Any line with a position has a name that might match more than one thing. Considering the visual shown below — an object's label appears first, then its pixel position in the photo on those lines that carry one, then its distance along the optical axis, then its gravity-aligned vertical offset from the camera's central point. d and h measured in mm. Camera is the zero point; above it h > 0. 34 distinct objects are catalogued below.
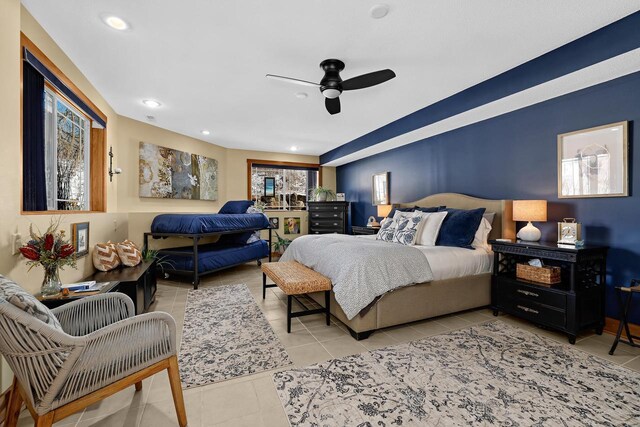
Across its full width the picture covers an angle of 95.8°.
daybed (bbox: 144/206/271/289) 4324 -585
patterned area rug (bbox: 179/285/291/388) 2115 -1160
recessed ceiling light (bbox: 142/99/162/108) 3902 +1498
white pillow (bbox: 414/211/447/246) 3561 -220
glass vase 2025 -513
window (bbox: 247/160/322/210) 7297 +739
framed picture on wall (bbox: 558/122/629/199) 2631 +469
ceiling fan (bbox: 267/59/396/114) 2721 +1275
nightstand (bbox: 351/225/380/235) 5598 -393
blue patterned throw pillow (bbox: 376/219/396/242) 3838 -273
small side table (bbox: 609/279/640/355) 2252 -851
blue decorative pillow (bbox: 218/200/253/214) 5434 +74
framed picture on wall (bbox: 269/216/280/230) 7094 -273
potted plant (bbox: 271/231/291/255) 6873 -800
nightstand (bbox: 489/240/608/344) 2527 -771
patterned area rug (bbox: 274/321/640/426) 1631 -1162
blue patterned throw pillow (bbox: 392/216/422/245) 3555 -253
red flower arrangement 1904 -270
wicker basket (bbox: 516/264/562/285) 2766 -625
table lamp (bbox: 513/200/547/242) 3001 -38
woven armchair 1172 -683
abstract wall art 4930 +701
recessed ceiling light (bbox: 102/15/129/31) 2222 +1490
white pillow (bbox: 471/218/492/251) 3480 -299
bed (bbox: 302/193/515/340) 2674 -868
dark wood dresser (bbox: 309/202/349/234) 6938 -128
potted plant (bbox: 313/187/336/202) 7336 +431
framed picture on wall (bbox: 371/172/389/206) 5919 +463
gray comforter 2562 -554
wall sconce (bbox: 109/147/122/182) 4109 +601
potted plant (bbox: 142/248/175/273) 3757 -720
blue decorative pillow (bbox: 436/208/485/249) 3404 -219
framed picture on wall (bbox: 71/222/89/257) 2757 -259
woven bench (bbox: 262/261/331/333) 2678 -679
